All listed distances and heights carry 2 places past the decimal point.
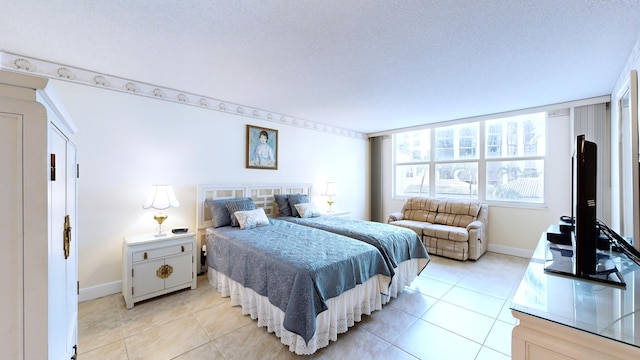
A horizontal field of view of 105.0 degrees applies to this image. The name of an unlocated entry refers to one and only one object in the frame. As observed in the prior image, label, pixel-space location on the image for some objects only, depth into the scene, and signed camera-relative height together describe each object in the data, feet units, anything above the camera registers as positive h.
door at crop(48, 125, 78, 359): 2.40 -0.82
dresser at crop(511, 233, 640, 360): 2.45 -1.57
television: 3.51 -0.67
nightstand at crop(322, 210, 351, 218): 15.23 -2.18
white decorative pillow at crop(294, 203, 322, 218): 12.84 -1.62
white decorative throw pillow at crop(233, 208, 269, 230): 10.05 -1.66
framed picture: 12.88 +1.72
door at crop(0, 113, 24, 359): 1.94 -0.45
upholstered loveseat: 12.67 -2.65
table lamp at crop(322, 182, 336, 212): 16.03 -0.71
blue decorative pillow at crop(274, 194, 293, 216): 13.19 -1.39
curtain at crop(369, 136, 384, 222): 19.69 +0.10
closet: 1.95 -0.33
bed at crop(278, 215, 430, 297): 8.45 -2.38
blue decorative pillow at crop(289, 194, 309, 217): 13.24 -1.17
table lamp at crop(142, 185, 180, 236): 9.05 -0.79
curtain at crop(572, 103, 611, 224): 10.84 +1.64
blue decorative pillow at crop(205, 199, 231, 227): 10.50 -1.45
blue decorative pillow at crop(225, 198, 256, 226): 10.50 -1.21
